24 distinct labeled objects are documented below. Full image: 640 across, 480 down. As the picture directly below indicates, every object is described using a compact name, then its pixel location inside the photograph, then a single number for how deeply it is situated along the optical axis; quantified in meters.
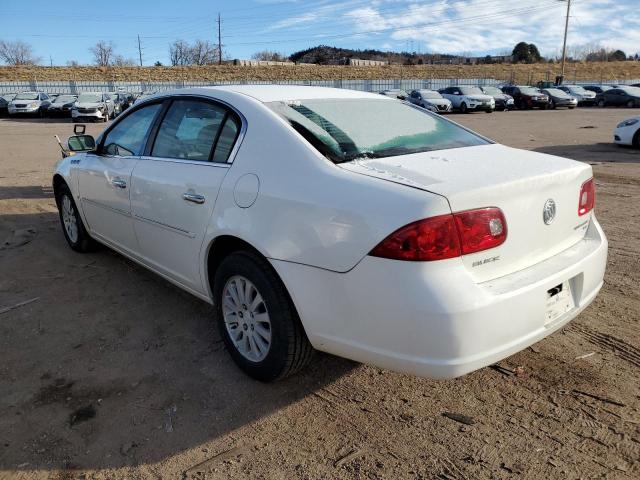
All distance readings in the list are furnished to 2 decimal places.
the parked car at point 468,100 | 30.94
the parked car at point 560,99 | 35.50
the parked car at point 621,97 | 34.88
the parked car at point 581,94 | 37.75
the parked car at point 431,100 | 29.81
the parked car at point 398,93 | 30.27
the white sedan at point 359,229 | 2.22
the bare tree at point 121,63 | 87.62
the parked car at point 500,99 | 33.72
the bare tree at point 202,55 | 93.50
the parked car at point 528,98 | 34.81
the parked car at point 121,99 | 29.02
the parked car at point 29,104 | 29.59
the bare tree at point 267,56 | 119.78
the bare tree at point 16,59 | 89.71
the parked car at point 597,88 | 37.95
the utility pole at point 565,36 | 58.41
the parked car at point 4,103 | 31.50
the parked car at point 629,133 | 12.95
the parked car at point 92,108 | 25.94
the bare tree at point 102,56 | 89.44
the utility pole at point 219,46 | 87.69
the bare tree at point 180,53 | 93.75
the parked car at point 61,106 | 29.59
